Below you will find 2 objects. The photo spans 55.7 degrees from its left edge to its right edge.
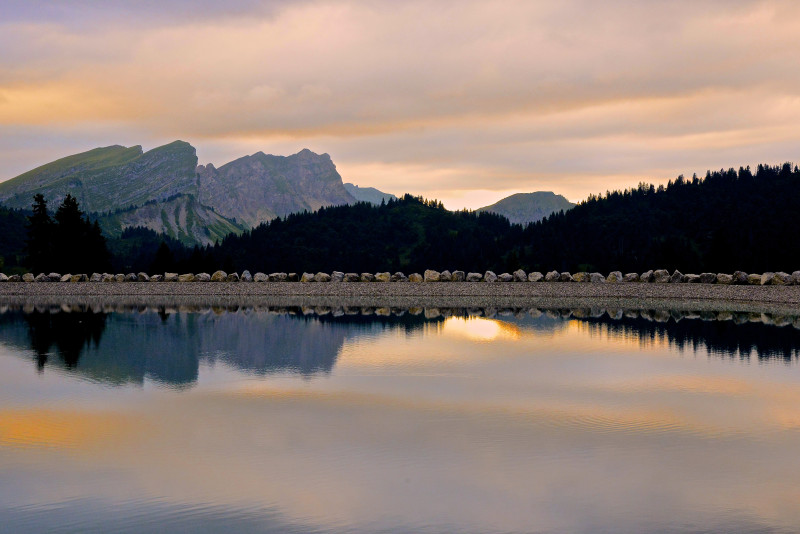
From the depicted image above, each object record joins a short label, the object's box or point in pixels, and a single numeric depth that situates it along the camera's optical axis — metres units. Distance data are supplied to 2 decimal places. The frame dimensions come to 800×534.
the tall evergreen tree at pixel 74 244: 98.69
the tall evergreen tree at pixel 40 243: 99.69
